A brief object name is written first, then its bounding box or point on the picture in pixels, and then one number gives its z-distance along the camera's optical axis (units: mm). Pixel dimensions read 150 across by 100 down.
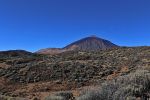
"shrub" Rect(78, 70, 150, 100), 4420
